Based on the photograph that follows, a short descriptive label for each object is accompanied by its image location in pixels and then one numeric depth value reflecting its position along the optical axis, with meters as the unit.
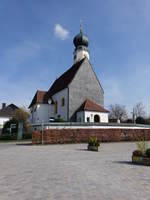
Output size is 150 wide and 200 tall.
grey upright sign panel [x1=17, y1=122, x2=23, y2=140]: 31.47
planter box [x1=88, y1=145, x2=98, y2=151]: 17.70
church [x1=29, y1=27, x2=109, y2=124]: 36.97
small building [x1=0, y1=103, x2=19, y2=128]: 60.66
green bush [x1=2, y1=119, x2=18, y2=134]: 37.59
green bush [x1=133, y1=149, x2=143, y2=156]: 11.13
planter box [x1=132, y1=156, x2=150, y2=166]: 10.60
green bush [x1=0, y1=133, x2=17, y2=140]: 32.19
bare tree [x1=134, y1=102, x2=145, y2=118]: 77.44
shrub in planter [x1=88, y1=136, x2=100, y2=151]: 17.73
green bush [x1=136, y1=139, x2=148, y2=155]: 11.28
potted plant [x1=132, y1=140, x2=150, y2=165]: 10.70
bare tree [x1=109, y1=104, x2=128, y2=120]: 77.81
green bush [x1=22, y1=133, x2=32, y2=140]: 32.59
